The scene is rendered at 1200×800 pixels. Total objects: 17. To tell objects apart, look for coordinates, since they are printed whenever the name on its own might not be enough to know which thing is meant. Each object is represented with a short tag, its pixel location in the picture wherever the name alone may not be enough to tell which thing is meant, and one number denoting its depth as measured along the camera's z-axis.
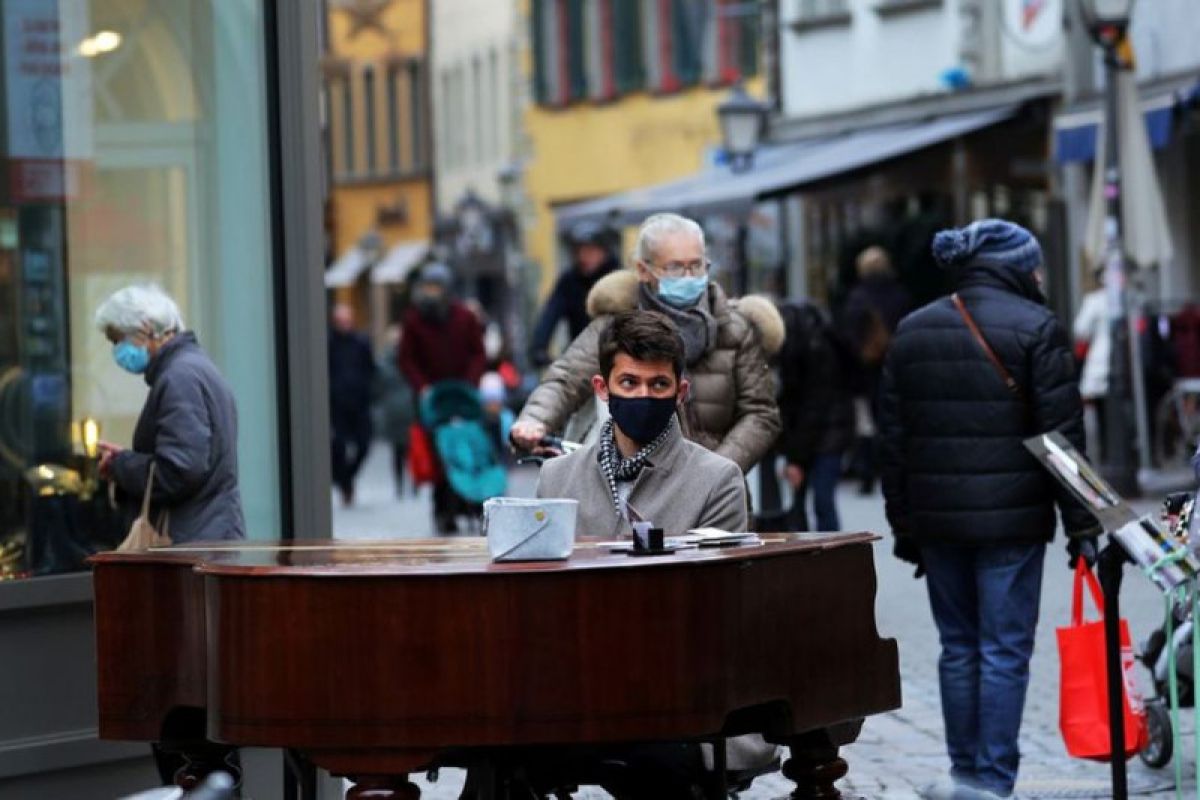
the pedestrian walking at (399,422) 28.20
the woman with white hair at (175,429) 9.12
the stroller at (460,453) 21.42
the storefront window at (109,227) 9.31
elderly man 9.36
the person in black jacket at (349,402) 26.59
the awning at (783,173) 28.59
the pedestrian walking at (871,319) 23.86
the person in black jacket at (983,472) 9.38
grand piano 5.86
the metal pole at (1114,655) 8.35
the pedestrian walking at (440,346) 21.69
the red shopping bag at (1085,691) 9.38
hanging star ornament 67.69
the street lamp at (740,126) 31.81
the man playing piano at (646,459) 7.12
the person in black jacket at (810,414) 16.00
